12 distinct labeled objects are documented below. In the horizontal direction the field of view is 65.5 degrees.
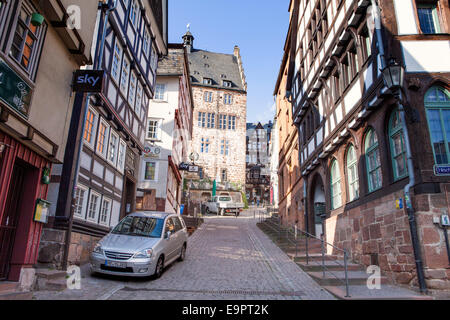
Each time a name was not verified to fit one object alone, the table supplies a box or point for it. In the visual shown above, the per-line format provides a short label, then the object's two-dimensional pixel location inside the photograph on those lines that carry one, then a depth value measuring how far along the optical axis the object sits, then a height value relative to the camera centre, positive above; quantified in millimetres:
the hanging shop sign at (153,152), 22688 +6263
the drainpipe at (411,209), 7465 +1053
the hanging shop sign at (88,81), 8844 +4182
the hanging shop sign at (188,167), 23797 +5785
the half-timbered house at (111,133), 9578 +4089
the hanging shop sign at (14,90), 6305 +2921
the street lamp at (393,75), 8309 +4209
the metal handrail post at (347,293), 7362 -767
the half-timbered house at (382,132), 7859 +3518
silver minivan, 8539 +127
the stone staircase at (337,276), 7430 -501
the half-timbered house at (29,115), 6516 +2730
